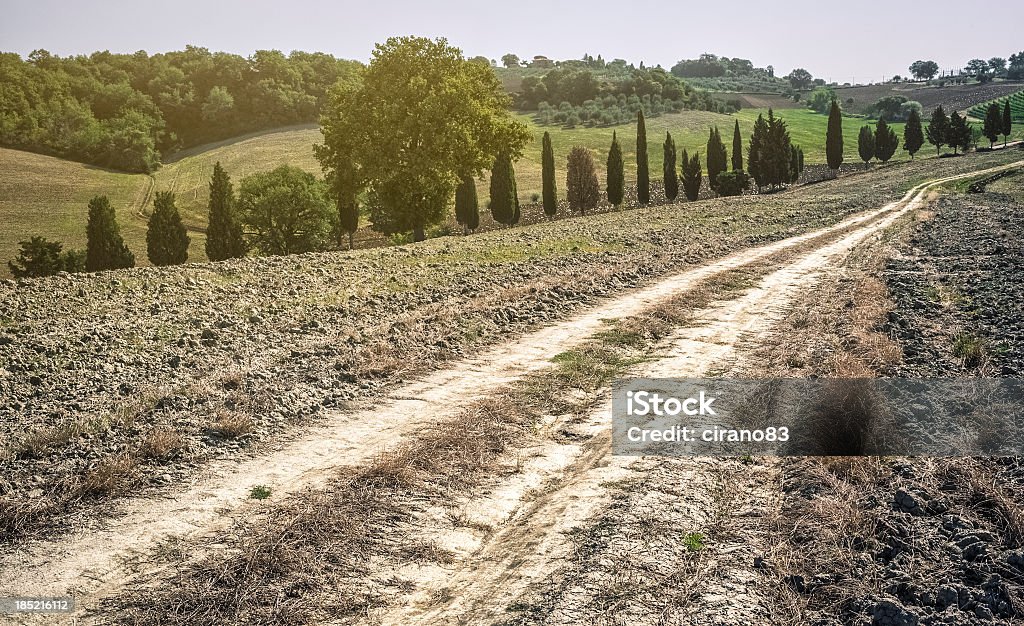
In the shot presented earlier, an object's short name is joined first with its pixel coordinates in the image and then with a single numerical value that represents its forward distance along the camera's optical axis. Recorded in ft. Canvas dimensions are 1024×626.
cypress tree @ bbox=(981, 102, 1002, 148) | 362.74
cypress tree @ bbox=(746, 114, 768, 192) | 286.46
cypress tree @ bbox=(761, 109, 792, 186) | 284.20
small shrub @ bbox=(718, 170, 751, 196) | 269.23
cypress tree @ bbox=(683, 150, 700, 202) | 272.92
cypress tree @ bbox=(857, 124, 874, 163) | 365.40
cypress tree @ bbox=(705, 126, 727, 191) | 302.25
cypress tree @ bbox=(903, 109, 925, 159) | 368.89
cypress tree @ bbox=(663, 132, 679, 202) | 271.08
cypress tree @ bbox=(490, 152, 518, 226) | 214.90
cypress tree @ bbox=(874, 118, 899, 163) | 360.07
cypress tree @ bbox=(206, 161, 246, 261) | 178.70
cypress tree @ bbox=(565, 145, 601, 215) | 248.52
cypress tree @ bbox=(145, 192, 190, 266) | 178.70
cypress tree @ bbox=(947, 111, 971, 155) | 348.79
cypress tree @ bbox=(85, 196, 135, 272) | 162.71
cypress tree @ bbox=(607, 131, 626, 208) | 250.86
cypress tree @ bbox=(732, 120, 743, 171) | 316.81
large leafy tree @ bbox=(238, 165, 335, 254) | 190.80
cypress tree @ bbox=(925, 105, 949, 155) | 358.84
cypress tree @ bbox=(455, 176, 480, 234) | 212.64
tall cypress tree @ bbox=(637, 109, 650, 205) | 257.57
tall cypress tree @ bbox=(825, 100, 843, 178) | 326.65
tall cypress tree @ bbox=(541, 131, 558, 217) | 239.91
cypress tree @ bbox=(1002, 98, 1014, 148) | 359.66
